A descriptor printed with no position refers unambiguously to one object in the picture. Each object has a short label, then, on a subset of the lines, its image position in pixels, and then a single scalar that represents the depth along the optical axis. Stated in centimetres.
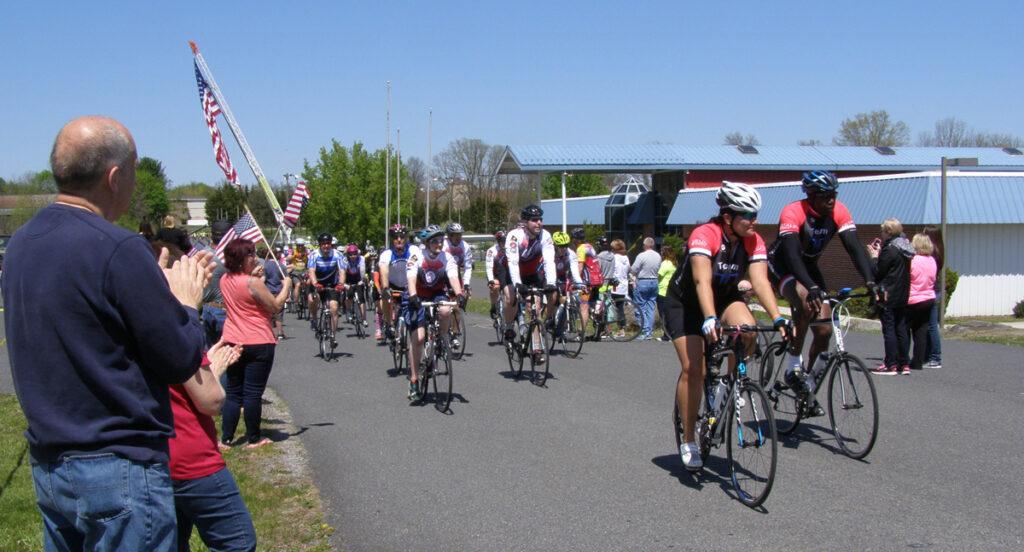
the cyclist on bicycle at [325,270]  1513
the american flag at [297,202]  2423
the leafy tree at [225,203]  10431
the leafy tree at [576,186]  7462
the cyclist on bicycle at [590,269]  1561
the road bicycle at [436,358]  899
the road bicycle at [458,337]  1288
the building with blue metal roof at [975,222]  2427
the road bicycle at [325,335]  1391
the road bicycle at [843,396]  632
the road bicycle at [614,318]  1573
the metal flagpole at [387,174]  4289
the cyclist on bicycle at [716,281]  556
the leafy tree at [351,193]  4903
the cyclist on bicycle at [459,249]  1230
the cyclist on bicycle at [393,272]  1284
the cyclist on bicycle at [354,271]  1661
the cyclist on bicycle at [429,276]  938
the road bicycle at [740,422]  513
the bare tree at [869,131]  7200
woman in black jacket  1049
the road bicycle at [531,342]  1041
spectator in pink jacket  1078
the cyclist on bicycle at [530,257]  1059
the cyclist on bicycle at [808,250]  643
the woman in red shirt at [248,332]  724
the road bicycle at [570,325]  1311
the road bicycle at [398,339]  1075
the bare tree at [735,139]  7781
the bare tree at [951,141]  7766
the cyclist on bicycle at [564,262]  1355
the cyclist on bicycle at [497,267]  1191
